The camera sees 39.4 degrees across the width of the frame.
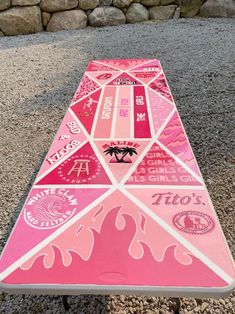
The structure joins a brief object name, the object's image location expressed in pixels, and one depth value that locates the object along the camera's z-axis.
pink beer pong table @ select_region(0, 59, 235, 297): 0.86
